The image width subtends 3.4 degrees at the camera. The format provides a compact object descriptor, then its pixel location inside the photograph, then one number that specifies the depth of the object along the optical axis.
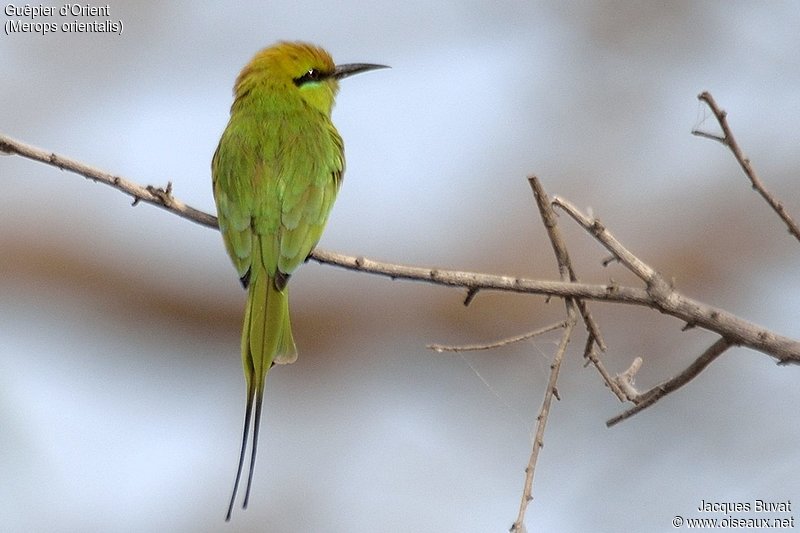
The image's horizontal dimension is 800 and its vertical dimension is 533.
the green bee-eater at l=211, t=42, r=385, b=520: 6.22
